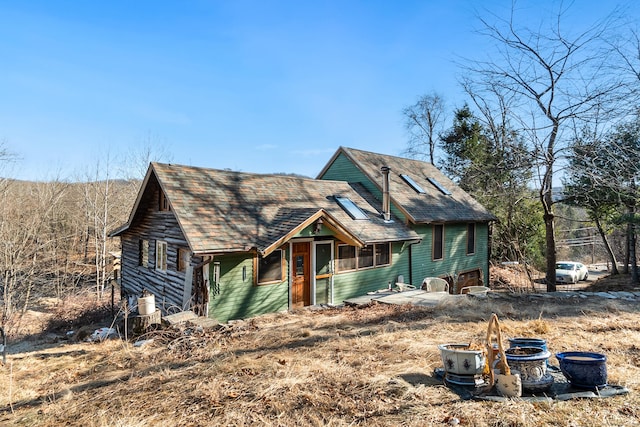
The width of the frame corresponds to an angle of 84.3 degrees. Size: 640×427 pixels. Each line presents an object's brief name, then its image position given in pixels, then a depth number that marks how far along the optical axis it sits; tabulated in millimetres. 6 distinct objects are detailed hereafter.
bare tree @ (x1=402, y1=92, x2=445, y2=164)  31500
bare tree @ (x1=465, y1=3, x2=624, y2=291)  7707
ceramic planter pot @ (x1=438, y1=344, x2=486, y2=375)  4352
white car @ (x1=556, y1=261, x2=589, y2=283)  20328
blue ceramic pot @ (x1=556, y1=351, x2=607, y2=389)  4156
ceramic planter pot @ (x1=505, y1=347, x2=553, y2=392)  4078
